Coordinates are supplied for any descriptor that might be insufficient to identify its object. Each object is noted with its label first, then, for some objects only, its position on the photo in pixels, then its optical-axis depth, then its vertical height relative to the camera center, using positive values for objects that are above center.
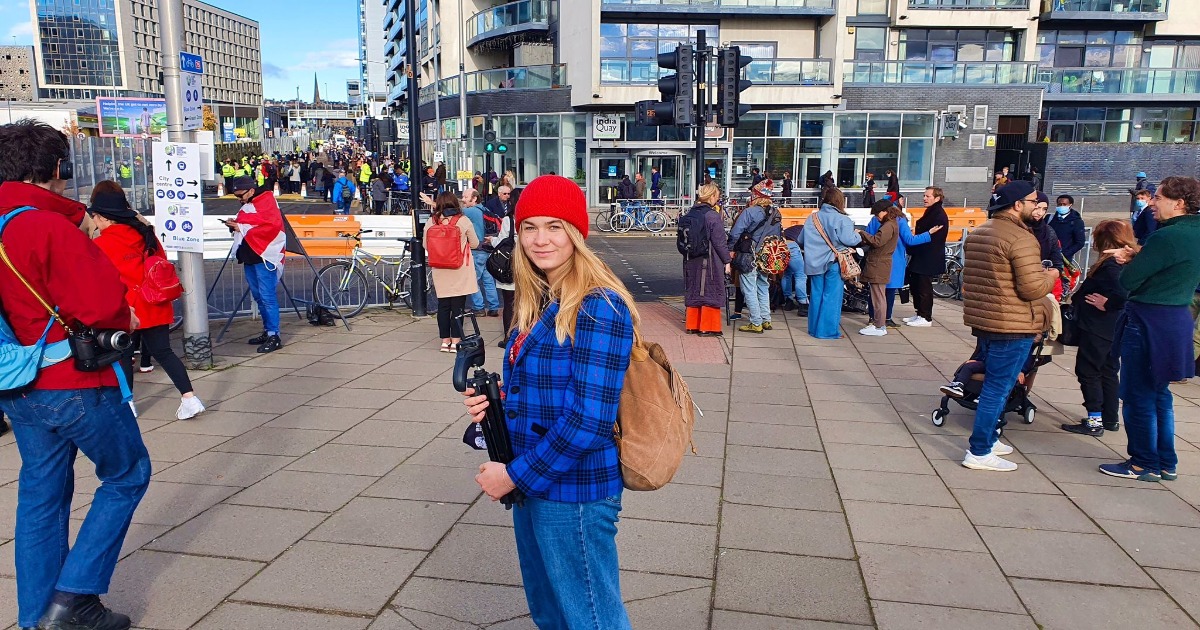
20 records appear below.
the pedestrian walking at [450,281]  8.71 -1.25
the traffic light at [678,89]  11.31 +0.85
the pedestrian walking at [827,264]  9.92 -1.18
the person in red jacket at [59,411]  3.19 -0.94
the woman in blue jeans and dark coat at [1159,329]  5.11 -0.98
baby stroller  6.47 -1.67
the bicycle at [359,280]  10.95 -1.61
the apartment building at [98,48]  131.62 +15.20
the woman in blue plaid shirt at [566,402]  2.33 -0.65
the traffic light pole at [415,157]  10.90 -0.06
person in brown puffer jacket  5.18 -0.77
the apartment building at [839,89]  31.86 +2.56
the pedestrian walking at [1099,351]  6.38 -1.37
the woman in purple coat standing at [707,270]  9.77 -1.26
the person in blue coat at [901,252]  10.43 -1.14
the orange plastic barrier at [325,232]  13.20 -1.29
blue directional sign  8.01 +0.79
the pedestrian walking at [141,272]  6.30 -0.89
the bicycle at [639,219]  25.80 -1.84
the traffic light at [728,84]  11.77 +0.94
